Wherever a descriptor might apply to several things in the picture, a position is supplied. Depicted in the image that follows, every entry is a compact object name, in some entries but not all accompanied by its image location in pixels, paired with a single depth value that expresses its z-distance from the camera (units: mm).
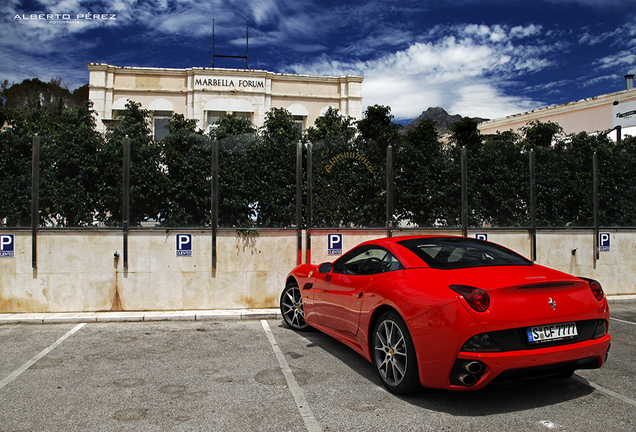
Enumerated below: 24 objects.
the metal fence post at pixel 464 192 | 10016
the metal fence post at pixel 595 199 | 10484
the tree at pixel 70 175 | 8477
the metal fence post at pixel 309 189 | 9141
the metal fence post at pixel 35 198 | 8188
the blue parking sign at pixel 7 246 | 8180
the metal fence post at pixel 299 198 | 9031
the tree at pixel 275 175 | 9148
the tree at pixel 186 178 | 8852
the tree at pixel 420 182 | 9906
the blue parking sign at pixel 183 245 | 8555
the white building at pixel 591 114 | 32250
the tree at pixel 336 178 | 9453
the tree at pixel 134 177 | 8617
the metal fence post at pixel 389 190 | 9648
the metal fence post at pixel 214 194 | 8672
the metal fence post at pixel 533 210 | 10156
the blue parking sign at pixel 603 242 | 10500
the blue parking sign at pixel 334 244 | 9250
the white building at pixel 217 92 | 28484
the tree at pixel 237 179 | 8977
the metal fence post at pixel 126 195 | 8398
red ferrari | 3498
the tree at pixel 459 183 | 10125
